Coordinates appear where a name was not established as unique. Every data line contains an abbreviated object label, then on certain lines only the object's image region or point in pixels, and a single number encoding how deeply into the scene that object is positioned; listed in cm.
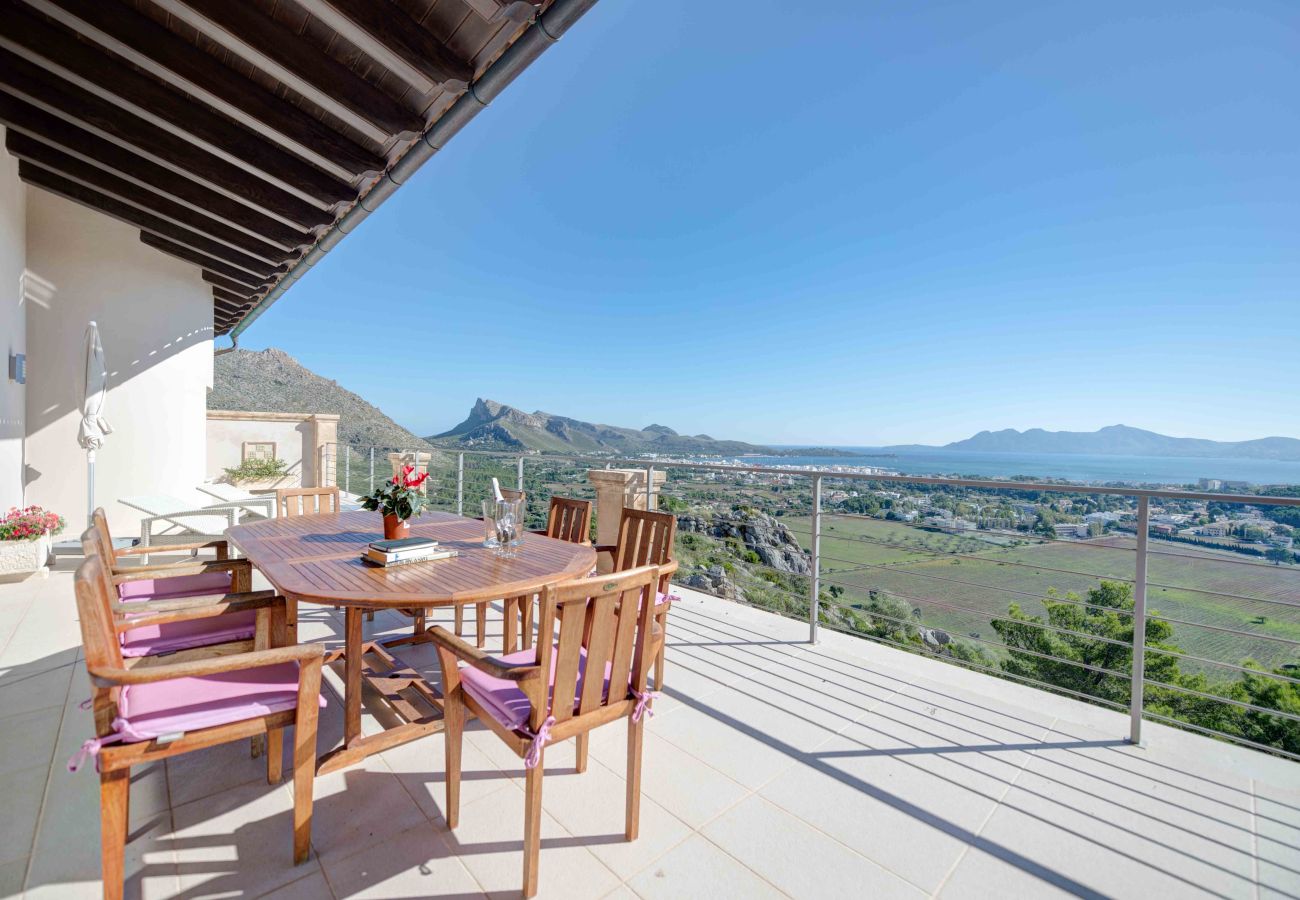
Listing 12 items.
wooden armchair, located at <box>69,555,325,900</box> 115
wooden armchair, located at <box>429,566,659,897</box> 126
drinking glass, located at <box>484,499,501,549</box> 223
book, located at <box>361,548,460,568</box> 189
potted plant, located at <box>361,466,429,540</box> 214
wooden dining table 154
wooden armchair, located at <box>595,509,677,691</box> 230
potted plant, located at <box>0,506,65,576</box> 390
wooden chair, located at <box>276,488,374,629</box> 322
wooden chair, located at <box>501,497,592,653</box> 257
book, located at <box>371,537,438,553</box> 192
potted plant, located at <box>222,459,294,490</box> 842
